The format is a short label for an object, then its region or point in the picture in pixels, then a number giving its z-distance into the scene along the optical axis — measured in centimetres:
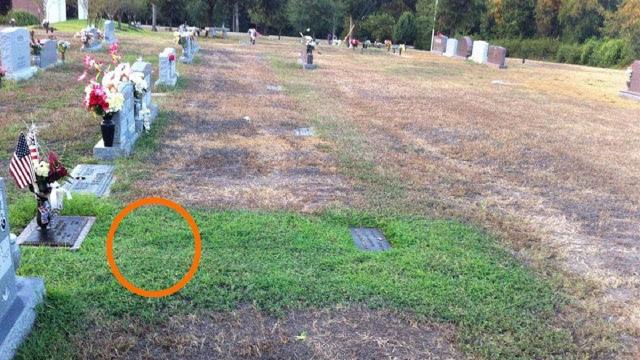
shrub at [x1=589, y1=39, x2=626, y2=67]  3856
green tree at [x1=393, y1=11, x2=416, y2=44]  4828
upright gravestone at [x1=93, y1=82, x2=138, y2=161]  766
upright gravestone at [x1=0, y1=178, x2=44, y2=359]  341
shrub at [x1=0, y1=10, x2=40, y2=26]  3541
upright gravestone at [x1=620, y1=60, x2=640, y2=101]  1890
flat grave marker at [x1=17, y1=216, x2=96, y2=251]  493
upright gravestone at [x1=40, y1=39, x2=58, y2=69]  1592
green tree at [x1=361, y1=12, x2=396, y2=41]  4972
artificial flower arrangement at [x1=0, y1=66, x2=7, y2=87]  1254
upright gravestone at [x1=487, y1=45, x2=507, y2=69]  2886
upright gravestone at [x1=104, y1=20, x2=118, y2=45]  2597
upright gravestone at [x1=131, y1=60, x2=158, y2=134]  912
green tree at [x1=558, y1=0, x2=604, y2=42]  4675
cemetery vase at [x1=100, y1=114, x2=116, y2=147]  761
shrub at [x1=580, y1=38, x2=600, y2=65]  4131
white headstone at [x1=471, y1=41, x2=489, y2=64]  3106
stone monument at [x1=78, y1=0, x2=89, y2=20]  4016
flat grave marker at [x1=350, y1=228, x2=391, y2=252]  539
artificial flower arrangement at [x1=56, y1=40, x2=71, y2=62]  1728
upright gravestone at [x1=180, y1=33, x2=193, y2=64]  2127
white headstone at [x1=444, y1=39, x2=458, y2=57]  3600
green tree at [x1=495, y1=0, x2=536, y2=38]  5050
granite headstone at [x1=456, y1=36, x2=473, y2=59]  3362
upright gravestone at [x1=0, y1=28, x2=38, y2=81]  1305
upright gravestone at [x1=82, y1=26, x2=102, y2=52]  2241
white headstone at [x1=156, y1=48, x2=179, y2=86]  1427
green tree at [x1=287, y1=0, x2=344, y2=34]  4575
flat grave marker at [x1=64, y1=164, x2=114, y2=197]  638
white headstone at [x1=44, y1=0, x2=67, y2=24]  4103
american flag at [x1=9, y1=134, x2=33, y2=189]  475
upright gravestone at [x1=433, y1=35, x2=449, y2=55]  3831
